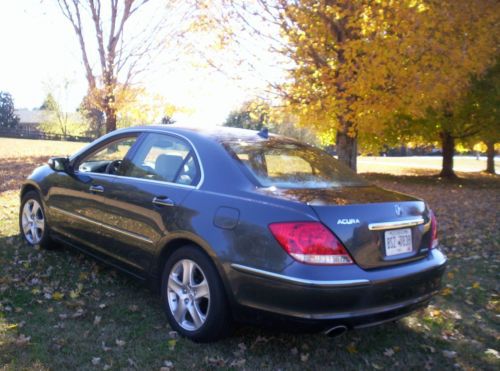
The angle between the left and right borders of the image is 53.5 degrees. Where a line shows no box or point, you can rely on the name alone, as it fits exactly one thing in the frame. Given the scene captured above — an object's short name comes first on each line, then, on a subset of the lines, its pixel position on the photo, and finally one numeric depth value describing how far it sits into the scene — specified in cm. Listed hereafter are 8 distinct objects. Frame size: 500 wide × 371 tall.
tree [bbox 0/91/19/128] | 7506
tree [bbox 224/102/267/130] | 5412
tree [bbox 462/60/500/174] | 1560
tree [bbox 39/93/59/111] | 6464
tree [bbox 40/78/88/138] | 6594
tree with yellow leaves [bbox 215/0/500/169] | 905
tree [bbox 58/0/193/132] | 1727
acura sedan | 307
